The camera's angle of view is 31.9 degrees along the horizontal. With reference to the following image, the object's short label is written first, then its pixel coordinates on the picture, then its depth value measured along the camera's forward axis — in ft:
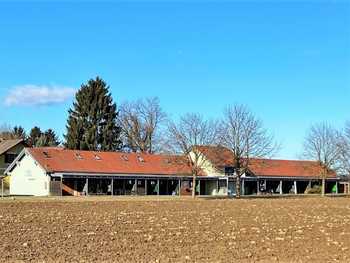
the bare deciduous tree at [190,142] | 228.84
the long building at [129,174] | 232.53
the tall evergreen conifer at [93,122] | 306.76
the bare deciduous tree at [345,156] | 252.21
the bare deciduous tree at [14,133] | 387.90
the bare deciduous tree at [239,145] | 225.97
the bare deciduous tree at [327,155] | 260.83
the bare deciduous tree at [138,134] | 339.36
